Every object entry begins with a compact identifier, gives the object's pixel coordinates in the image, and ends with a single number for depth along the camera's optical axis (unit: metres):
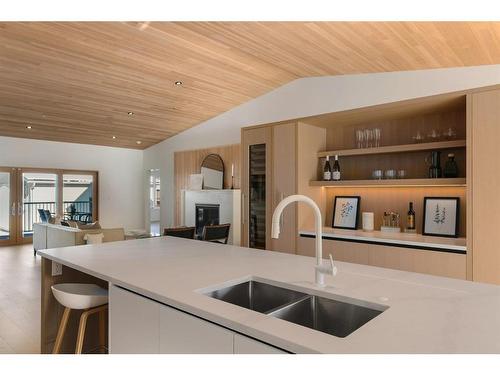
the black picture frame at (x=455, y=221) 3.17
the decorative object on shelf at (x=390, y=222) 3.57
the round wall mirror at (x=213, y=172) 7.72
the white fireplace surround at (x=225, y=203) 7.27
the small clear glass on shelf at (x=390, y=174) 3.62
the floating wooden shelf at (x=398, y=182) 2.98
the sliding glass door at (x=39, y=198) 8.12
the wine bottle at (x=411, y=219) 3.44
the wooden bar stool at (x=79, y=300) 1.99
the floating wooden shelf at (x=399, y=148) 3.09
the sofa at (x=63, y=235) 5.04
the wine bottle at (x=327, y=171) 3.97
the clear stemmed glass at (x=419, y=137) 3.54
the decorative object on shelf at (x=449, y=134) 3.33
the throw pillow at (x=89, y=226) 6.45
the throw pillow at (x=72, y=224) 6.39
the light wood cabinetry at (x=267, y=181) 3.91
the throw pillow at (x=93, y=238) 4.82
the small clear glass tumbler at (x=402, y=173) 3.59
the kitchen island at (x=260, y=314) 0.99
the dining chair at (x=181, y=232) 4.91
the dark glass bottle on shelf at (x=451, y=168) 3.25
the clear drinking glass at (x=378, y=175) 3.67
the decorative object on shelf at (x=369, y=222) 3.69
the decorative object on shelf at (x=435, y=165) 3.32
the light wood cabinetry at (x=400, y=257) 2.82
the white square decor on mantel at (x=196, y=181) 8.04
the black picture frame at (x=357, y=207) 3.86
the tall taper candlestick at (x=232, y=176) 7.45
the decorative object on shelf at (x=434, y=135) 3.43
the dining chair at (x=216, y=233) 5.43
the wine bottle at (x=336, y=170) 3.90
